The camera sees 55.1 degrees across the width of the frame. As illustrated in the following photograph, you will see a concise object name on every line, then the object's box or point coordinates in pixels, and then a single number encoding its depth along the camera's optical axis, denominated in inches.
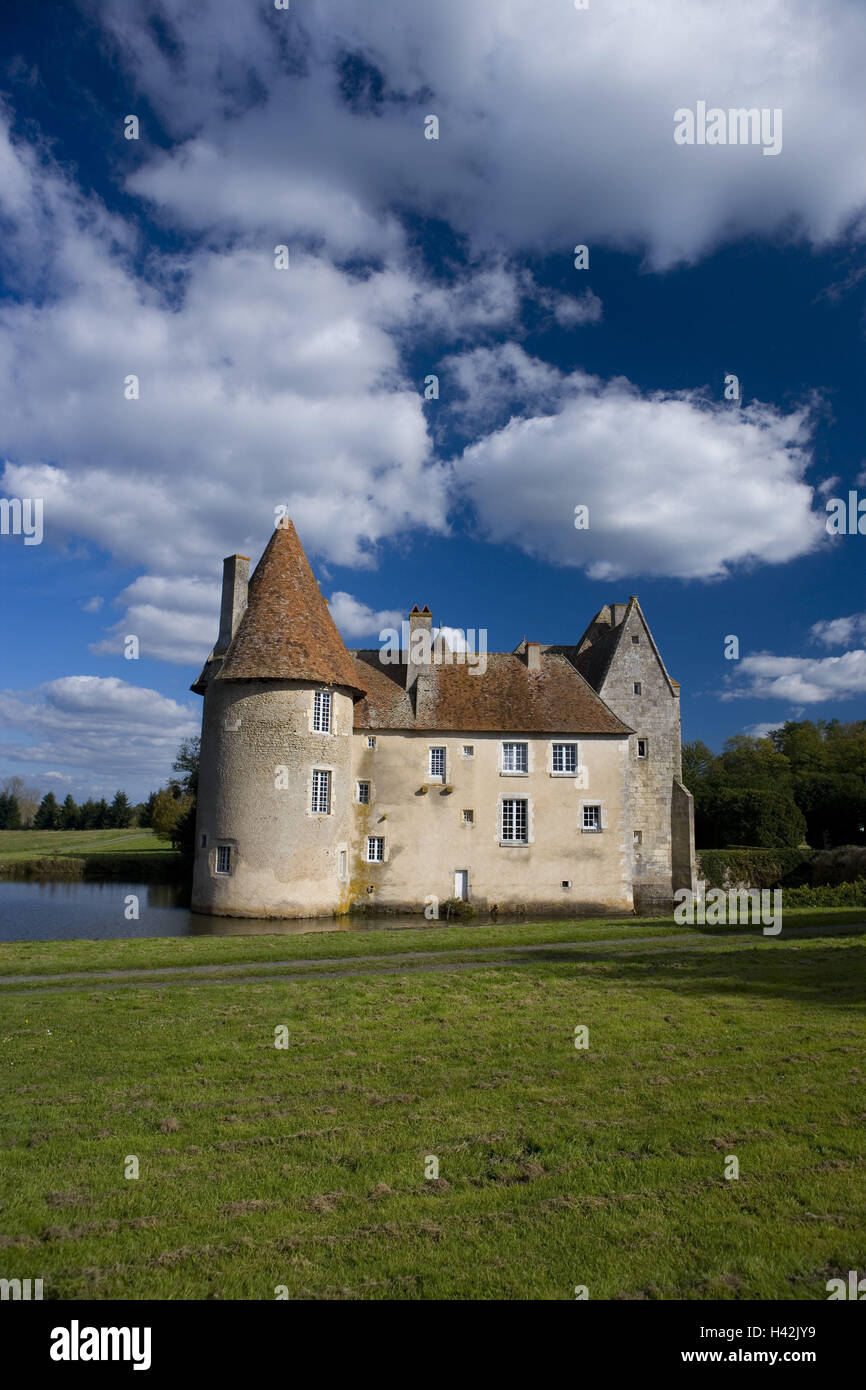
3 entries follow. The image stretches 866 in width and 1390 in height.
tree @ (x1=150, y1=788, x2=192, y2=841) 2290.8
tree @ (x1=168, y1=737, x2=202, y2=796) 2398.6
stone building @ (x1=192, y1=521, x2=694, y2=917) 1110.4
